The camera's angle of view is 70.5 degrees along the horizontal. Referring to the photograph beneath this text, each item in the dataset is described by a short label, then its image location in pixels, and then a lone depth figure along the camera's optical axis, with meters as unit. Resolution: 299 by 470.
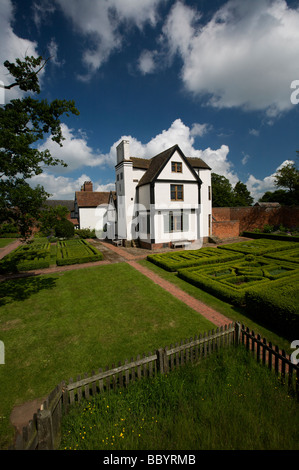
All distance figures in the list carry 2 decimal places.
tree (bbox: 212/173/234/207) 62.16
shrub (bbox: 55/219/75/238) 33.81
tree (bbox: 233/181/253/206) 77.59
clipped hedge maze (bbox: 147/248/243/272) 16.22
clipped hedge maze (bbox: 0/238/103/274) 16.96
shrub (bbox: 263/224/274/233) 35.38
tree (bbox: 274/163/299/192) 39.17
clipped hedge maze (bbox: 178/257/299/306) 10.75
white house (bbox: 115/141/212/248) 23.42
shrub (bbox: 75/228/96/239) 36.81
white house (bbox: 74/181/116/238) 44.03
